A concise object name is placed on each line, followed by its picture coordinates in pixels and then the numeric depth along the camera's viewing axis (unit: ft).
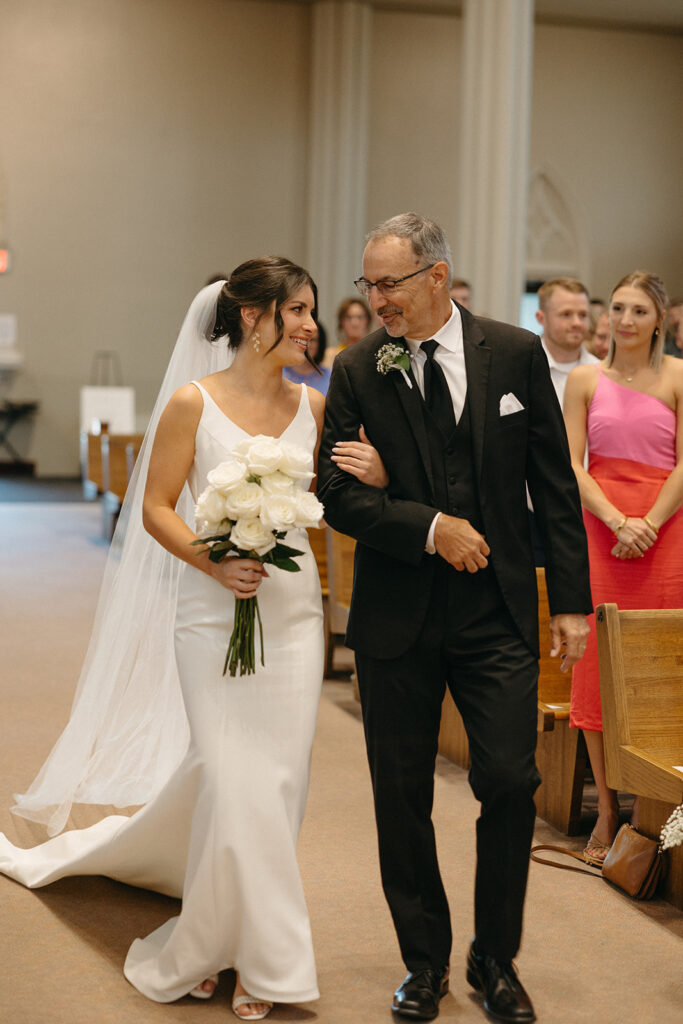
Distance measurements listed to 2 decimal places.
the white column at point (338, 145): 59.41
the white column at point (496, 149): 38.50
